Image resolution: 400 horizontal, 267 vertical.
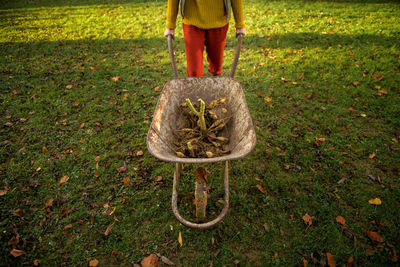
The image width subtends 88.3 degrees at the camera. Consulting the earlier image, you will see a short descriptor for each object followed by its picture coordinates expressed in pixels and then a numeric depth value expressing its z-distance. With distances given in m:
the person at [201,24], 2.35
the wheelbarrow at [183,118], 1.64
